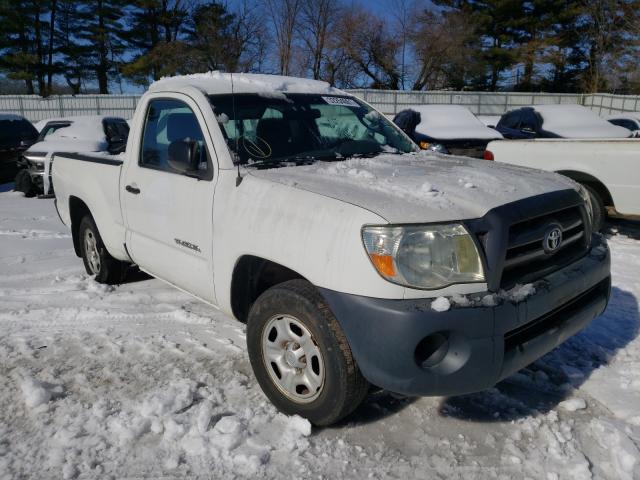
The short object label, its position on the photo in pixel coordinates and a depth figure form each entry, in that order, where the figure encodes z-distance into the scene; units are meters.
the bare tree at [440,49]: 35.66
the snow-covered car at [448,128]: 9.45
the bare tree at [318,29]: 29.19
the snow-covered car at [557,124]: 10.58
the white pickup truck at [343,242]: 2.43
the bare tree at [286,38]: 25.80
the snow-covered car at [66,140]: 11.04
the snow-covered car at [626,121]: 16.86
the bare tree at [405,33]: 36.00
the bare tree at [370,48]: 33.66
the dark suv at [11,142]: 12.17
